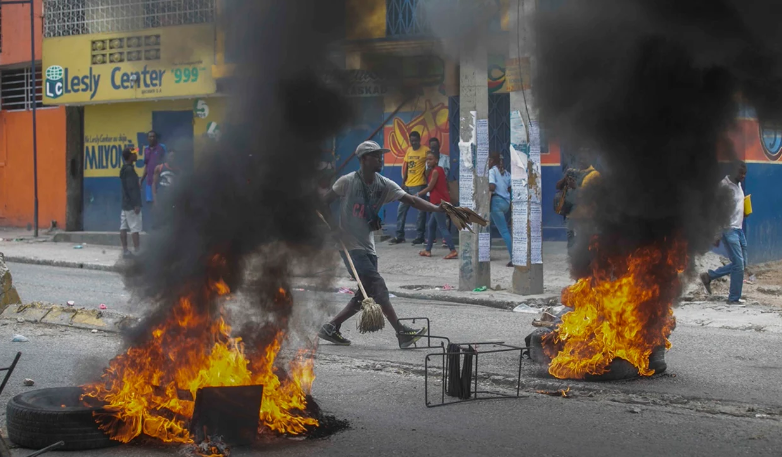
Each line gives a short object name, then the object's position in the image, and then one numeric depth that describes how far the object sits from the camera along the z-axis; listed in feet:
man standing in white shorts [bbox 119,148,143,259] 47.42
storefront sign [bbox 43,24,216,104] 52.08
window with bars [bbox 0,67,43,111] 69.77
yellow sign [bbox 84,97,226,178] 62.69
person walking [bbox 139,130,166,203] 48.80
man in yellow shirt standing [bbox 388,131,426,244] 46.85
